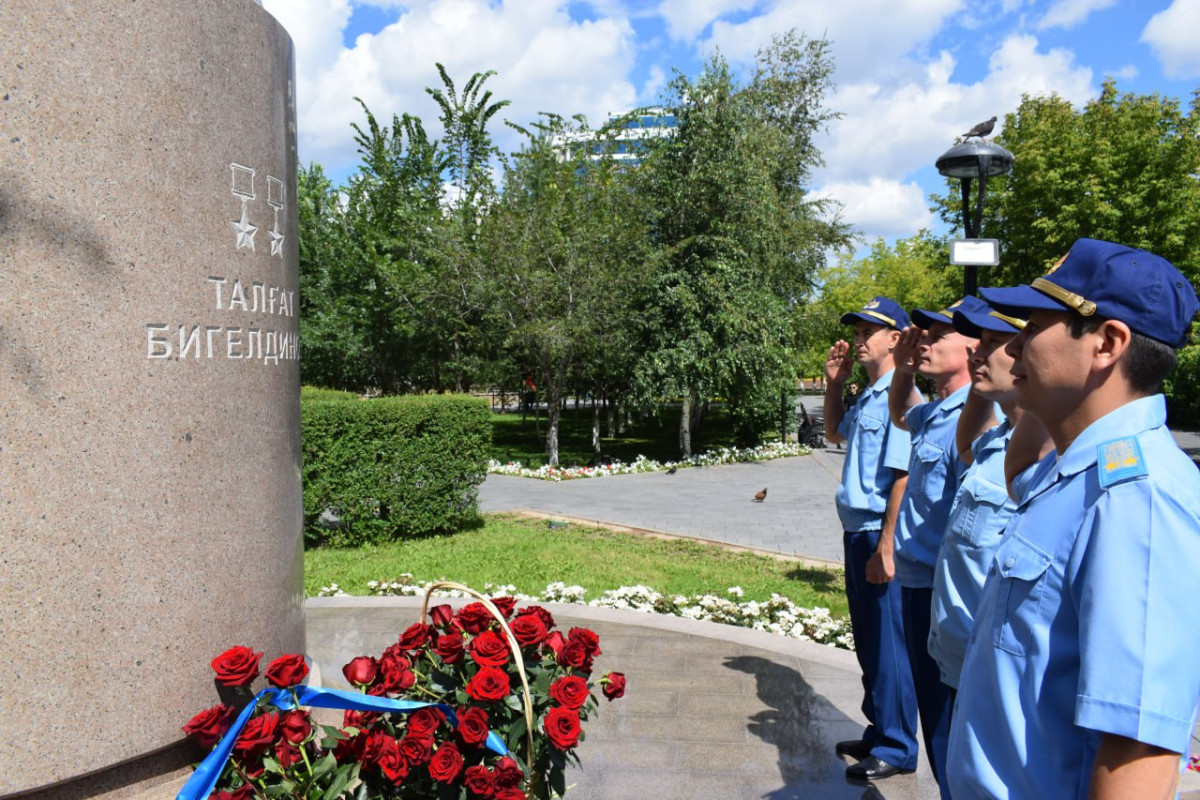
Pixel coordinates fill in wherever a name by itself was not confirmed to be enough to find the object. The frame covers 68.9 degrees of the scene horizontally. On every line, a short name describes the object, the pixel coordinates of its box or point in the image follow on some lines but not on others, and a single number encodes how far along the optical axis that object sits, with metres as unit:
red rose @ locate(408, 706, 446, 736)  2.30
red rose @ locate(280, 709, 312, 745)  2.35
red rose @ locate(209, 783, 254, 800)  2.17
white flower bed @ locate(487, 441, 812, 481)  17.89
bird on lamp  9.15
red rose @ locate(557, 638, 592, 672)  2.74
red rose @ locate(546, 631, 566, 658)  2.77
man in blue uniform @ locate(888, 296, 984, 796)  3.37
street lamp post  8.52
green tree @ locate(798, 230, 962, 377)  26.92
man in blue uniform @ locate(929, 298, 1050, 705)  2.67
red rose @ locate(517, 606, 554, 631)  2.84
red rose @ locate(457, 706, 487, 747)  2.34
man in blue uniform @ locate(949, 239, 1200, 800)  1.48
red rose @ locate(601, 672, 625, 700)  2.78
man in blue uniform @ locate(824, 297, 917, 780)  3.90
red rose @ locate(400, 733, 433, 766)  2.26
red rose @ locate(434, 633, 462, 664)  2.58
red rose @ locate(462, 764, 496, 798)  2.25
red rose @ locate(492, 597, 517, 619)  2.98
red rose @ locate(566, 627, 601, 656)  2.77
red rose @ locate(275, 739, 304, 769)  2.32
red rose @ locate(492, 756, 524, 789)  2.28
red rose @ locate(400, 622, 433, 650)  2.71
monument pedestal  2.34
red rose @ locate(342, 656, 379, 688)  2.64
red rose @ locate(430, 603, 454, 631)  2.87
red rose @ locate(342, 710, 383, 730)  2.61
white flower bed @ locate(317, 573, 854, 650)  6.02
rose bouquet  2.29
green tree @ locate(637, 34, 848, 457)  19.50
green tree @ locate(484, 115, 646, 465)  18.28
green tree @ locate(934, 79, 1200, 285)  20.88
